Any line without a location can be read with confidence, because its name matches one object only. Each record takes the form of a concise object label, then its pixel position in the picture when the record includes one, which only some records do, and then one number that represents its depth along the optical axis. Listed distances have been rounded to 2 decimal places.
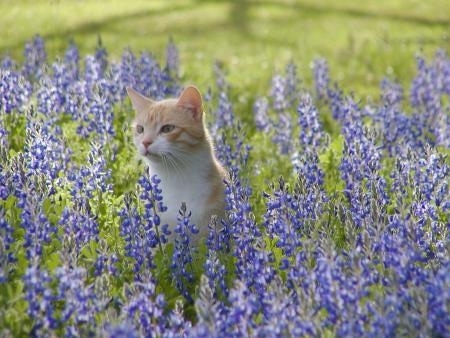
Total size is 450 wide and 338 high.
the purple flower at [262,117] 7.92
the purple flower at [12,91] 6.60
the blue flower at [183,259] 4.63
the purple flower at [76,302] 3.83
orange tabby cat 5.25
